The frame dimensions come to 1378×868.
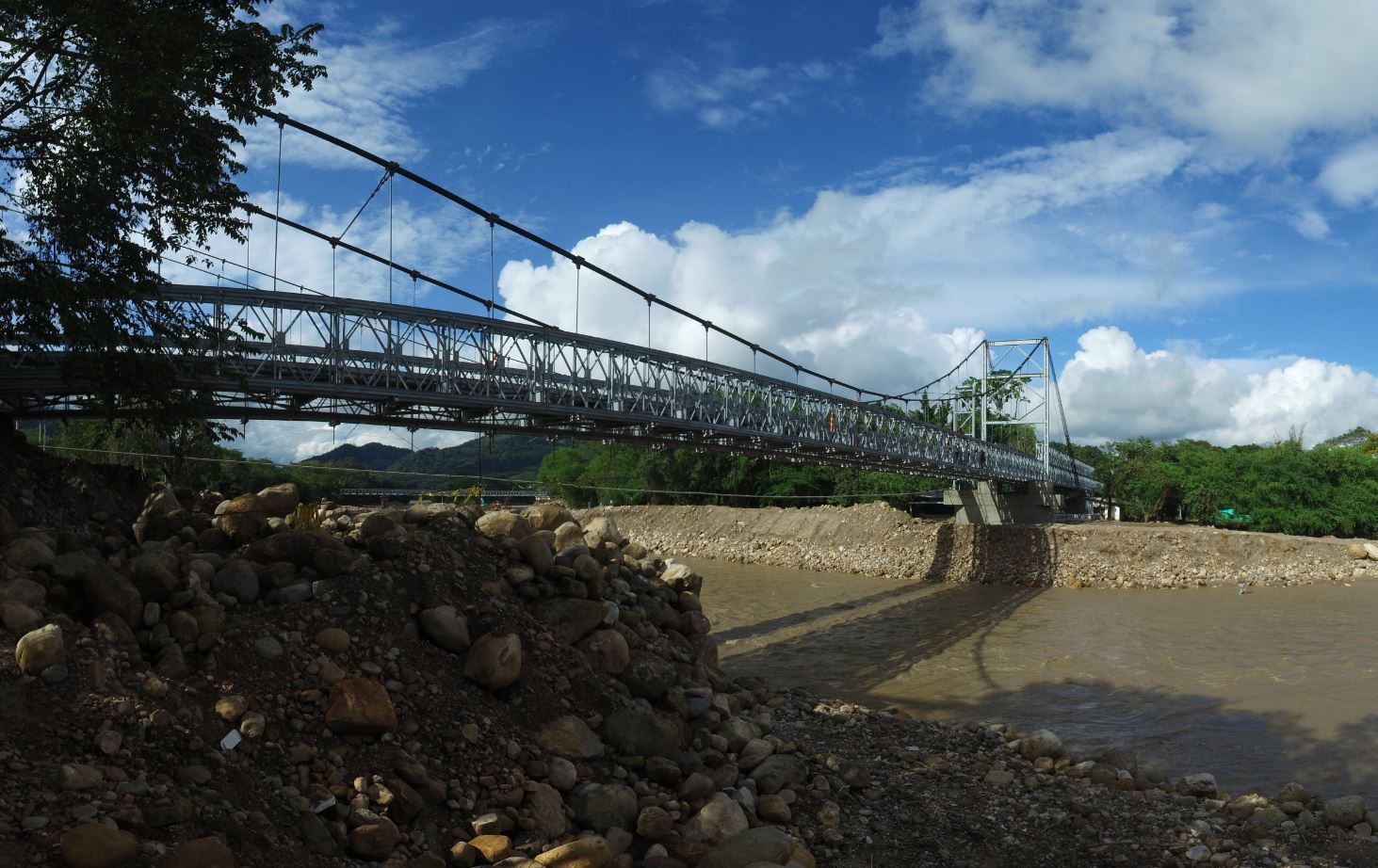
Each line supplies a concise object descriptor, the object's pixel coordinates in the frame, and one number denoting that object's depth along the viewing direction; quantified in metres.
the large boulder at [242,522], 8.02
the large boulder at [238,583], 7.02
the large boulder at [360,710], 6.11
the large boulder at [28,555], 6.30
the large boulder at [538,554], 9.12
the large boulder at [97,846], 4.28
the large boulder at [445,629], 7.37
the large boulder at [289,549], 7.63
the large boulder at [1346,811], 8.22
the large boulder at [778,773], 7.32
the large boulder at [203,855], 4.50
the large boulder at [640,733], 7.23
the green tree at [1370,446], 64.22
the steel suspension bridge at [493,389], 16.28
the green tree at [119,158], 7.89
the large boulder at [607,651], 8.23
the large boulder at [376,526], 8.27
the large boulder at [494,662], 7.15
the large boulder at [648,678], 8.23
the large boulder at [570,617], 8.42
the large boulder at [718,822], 6.29
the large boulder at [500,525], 9.50
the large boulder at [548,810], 6.09
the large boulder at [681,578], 11.26
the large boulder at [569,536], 10.12
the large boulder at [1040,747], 9.95
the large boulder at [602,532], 10.87
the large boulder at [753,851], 5.78
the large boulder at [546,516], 10.62
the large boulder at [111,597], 6.22
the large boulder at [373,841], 5.39
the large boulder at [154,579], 6.59
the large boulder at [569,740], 6.86
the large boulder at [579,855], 5.50
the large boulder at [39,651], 5.32
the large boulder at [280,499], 8.66
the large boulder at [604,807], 6.27
